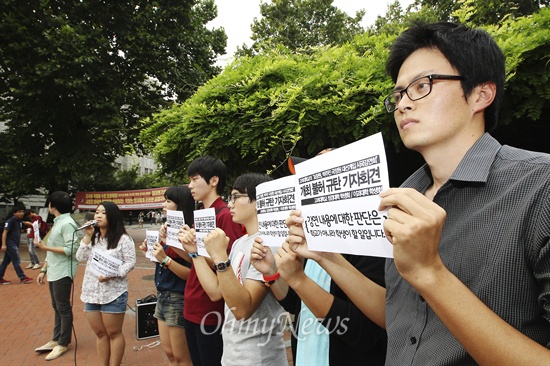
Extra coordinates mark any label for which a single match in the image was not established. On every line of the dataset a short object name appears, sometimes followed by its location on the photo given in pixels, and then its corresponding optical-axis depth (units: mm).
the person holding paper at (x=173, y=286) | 3354
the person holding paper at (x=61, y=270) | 4742
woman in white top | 3863
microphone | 4156
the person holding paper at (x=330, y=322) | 1610
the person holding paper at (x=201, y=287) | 2836
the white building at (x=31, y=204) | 30461
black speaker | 4395
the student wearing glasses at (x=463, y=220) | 838
